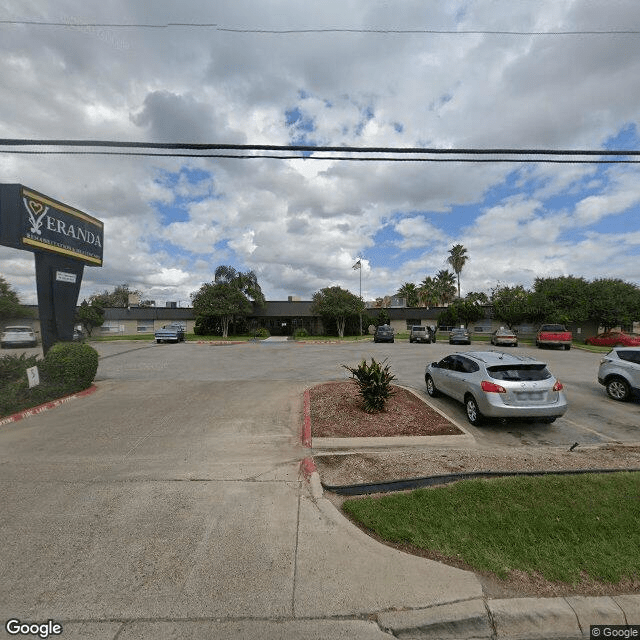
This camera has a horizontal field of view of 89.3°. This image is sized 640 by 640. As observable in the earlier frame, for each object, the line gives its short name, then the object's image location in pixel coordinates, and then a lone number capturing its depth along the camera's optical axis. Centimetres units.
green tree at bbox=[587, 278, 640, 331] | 3011
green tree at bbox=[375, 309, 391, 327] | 4306
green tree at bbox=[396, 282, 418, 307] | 5894
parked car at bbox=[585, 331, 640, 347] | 2514
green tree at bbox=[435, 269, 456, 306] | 5697
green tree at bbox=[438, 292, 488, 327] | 3966
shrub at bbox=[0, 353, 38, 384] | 902
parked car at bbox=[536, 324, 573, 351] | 2414
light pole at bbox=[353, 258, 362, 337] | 3938
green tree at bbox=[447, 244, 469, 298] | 5619
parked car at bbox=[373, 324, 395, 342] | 2933
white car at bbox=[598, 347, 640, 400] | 867
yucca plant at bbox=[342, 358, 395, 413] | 754
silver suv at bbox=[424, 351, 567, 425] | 641
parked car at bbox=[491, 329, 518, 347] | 2612
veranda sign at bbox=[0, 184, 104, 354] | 933
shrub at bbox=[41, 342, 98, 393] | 958
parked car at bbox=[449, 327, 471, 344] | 2772
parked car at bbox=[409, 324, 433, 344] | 2952
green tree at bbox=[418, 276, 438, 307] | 5697
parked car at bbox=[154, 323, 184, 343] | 2909
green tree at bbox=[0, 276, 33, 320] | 3542
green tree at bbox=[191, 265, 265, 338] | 3588
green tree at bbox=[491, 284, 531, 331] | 3466
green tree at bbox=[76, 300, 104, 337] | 3872
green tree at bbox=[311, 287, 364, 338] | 3672
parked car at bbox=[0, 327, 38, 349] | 2512
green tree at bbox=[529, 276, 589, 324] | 3117
